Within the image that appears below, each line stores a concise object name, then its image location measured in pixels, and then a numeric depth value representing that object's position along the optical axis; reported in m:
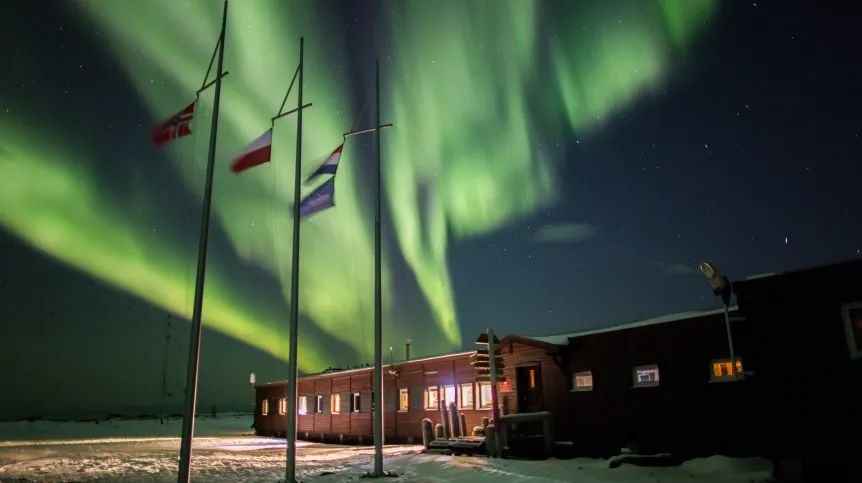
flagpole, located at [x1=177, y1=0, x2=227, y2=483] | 12.70
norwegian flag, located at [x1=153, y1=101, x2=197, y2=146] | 16.25
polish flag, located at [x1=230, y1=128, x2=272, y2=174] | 16.47
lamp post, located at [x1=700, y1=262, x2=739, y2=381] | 15.88
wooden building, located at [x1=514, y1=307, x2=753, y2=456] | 17.92
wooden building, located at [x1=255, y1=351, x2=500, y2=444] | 29.00
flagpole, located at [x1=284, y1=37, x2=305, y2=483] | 14.93
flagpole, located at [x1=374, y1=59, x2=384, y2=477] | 16.27
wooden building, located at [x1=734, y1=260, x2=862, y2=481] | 13.98
